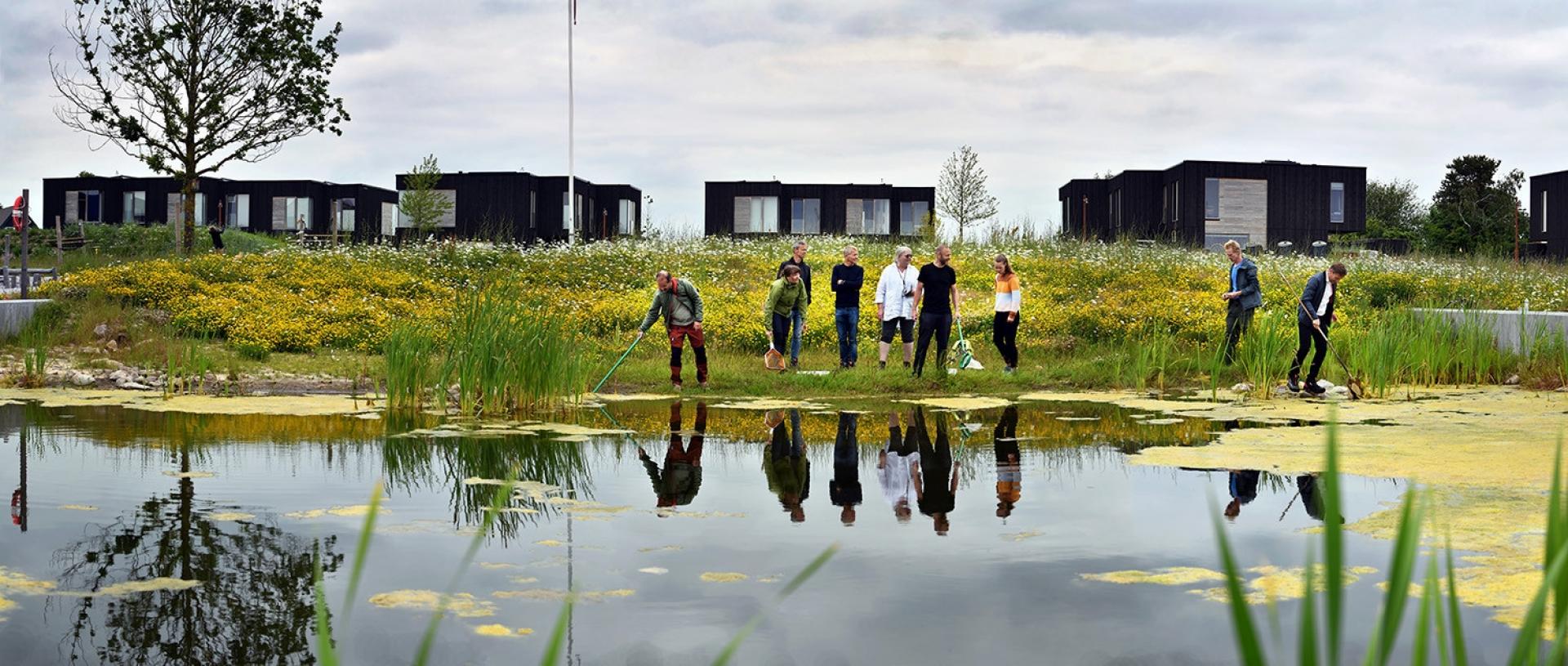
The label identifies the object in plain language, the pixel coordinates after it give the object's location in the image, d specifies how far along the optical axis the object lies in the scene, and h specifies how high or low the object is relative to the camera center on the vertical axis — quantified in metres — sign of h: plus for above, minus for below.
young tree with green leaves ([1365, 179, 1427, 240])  74.88 +6.88
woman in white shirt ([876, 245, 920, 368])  18.42 +0.41
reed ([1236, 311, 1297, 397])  15.64 -0.16
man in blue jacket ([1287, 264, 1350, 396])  15.81 +0.32
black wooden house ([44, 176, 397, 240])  67.50 +5.69
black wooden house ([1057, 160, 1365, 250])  53.41 +4.91
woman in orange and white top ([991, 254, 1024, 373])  18.05 +0.28
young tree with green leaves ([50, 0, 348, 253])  32.62 +5.52
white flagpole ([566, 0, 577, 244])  41.12 +5.91
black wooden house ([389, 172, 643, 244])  59.38 +5.08
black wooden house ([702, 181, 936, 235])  62.09 +5.21
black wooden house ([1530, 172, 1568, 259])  52.47 +4.50
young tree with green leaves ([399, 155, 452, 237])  53.00 +4.72
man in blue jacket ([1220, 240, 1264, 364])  17.44 +0.49
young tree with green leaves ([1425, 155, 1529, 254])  57.72 +5.39
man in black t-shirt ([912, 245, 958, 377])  17.33 +0.43
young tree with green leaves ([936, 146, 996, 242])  57.72 +5.57
